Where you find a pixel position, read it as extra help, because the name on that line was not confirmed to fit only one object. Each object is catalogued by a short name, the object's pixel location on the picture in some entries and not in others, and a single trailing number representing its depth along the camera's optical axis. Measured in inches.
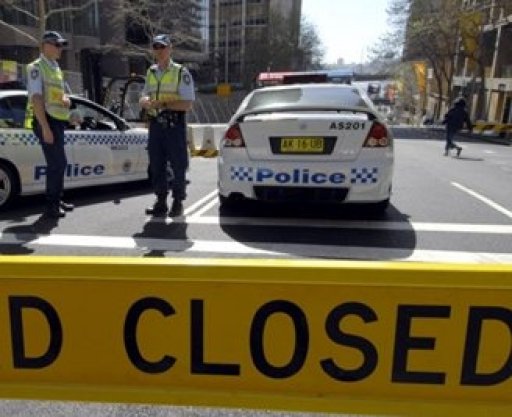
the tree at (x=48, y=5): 1133.1
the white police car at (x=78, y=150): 227.6
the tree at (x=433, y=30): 1408.7
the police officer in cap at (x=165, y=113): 217.0
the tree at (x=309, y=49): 2787.9
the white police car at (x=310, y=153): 195.5
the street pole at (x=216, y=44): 2928.2
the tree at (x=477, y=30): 1403.8
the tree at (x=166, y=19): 1201.4
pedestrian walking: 599.2
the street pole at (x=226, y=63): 2910.2
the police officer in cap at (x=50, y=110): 205.6
